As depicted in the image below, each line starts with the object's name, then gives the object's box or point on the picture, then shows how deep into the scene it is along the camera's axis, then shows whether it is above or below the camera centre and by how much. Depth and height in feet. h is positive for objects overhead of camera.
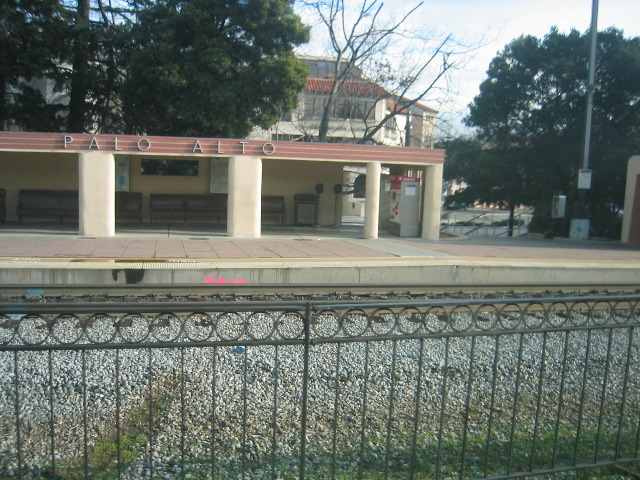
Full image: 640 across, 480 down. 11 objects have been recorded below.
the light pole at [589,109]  61.52 +9.75
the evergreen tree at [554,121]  73.41 +10.63
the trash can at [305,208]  63.10 -2.61
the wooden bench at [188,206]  60.13 -2.71
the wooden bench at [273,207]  62.80 -2.54
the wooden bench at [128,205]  59.88 -2.83
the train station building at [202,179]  48.83 +0.29
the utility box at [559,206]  66.13 -1.29
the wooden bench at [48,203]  57.16 -2.78
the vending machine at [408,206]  56.54 -1.68
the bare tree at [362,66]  74.08 +17.12
